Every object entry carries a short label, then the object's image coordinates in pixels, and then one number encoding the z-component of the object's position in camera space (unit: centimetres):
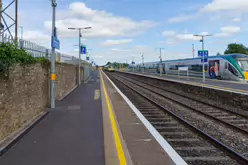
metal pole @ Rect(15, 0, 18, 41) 1715
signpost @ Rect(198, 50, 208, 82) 3178
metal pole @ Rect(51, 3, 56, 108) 1210
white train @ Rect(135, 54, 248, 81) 3228
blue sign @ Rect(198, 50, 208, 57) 3175
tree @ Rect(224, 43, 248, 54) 10772
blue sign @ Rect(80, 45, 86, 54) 3038
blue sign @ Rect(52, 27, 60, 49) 1224
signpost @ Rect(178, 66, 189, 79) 4392
